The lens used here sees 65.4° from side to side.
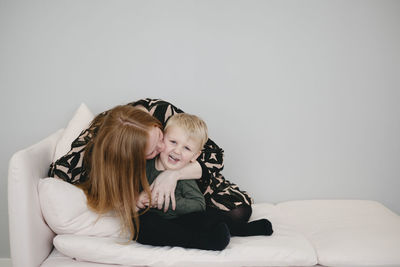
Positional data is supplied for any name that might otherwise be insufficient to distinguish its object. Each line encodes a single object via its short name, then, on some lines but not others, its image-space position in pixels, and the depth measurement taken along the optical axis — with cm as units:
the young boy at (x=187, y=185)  139
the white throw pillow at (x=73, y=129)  156
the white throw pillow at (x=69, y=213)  125
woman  132
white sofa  119
